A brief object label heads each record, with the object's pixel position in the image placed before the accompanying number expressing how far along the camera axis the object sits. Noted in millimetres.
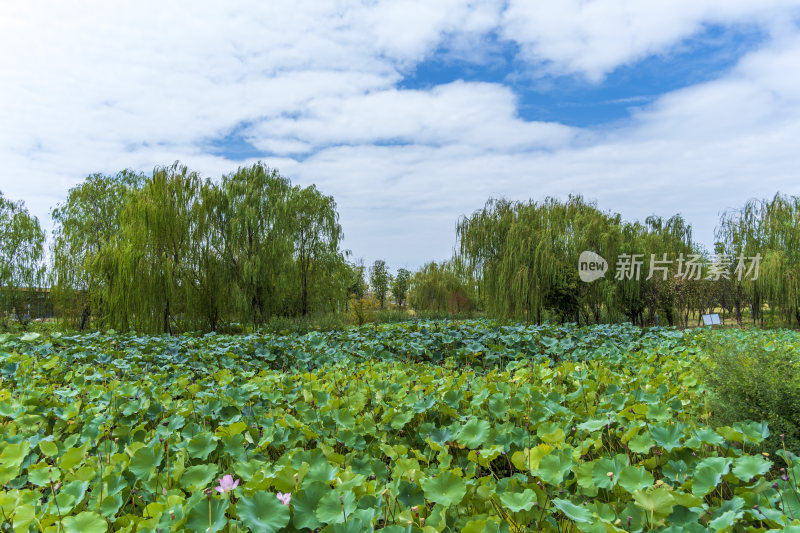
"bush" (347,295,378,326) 16714
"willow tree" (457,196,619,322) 13305
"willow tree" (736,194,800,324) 15062
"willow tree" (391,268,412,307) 39656
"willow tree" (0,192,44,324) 18078
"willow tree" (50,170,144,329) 12086
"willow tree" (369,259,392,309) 37562
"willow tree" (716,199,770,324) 16375
